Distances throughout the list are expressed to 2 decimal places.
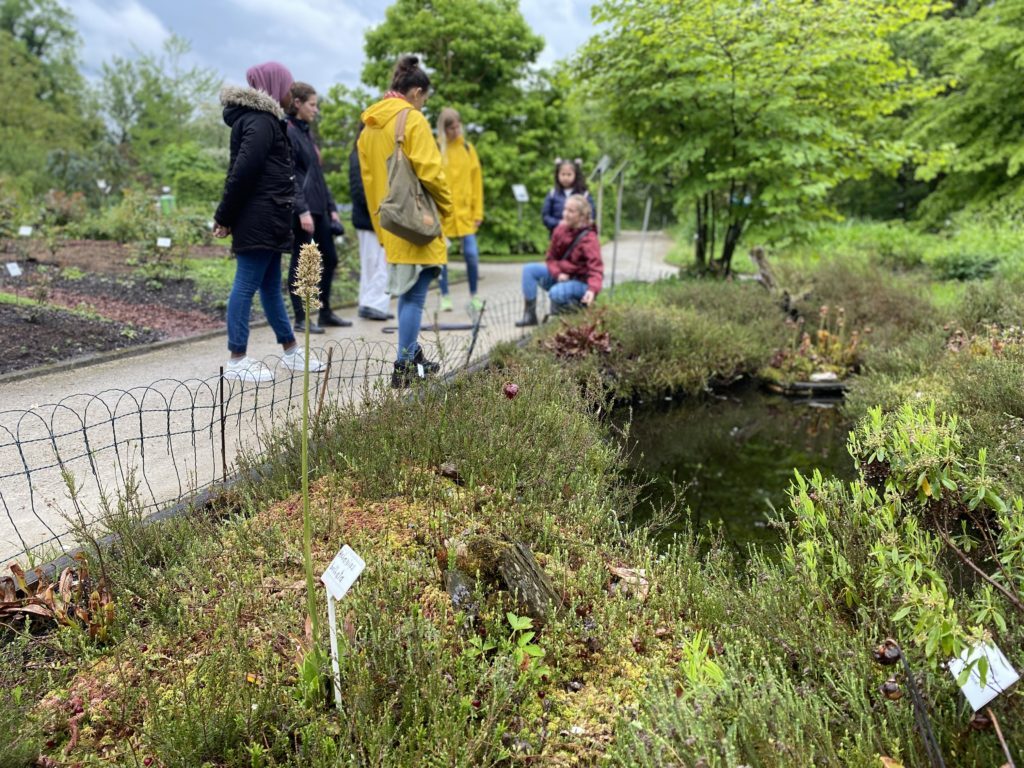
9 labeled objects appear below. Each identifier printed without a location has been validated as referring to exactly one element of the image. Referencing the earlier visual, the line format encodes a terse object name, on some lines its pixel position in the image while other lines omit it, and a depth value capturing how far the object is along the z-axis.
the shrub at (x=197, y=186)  20.90
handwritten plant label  1.86
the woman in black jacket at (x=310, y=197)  5.97
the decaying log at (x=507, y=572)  2.55
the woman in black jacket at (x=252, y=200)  4.69
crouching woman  7.07
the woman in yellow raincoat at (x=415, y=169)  4.71
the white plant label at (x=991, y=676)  1.59
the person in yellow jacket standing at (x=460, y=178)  7.77
